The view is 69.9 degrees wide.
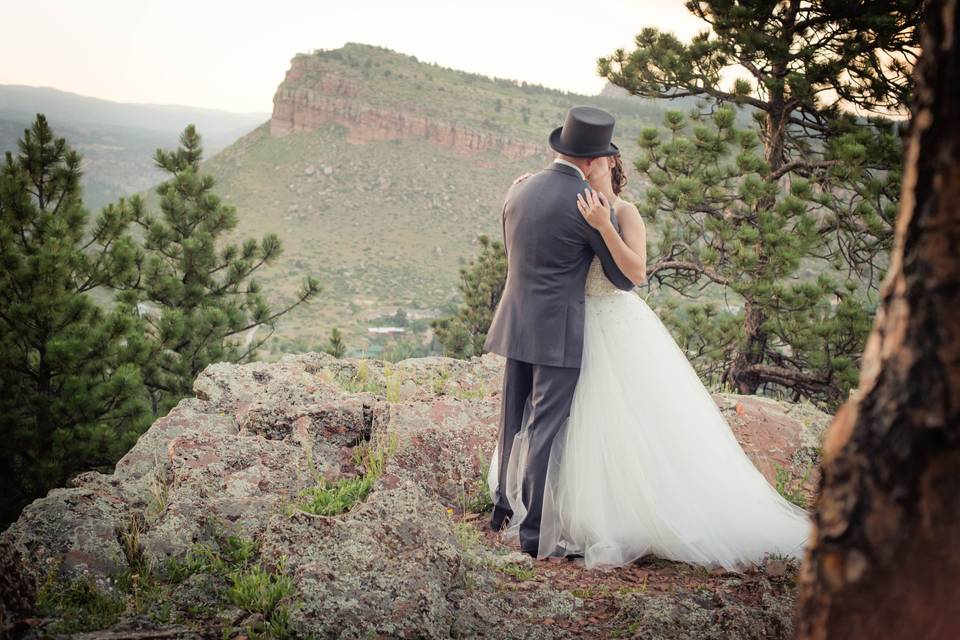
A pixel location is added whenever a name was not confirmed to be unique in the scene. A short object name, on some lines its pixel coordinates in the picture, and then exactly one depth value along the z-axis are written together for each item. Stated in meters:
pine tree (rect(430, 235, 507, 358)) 19.64
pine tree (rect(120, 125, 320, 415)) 12.09
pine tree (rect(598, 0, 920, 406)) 7.68
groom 3.28
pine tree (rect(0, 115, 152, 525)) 9.35
